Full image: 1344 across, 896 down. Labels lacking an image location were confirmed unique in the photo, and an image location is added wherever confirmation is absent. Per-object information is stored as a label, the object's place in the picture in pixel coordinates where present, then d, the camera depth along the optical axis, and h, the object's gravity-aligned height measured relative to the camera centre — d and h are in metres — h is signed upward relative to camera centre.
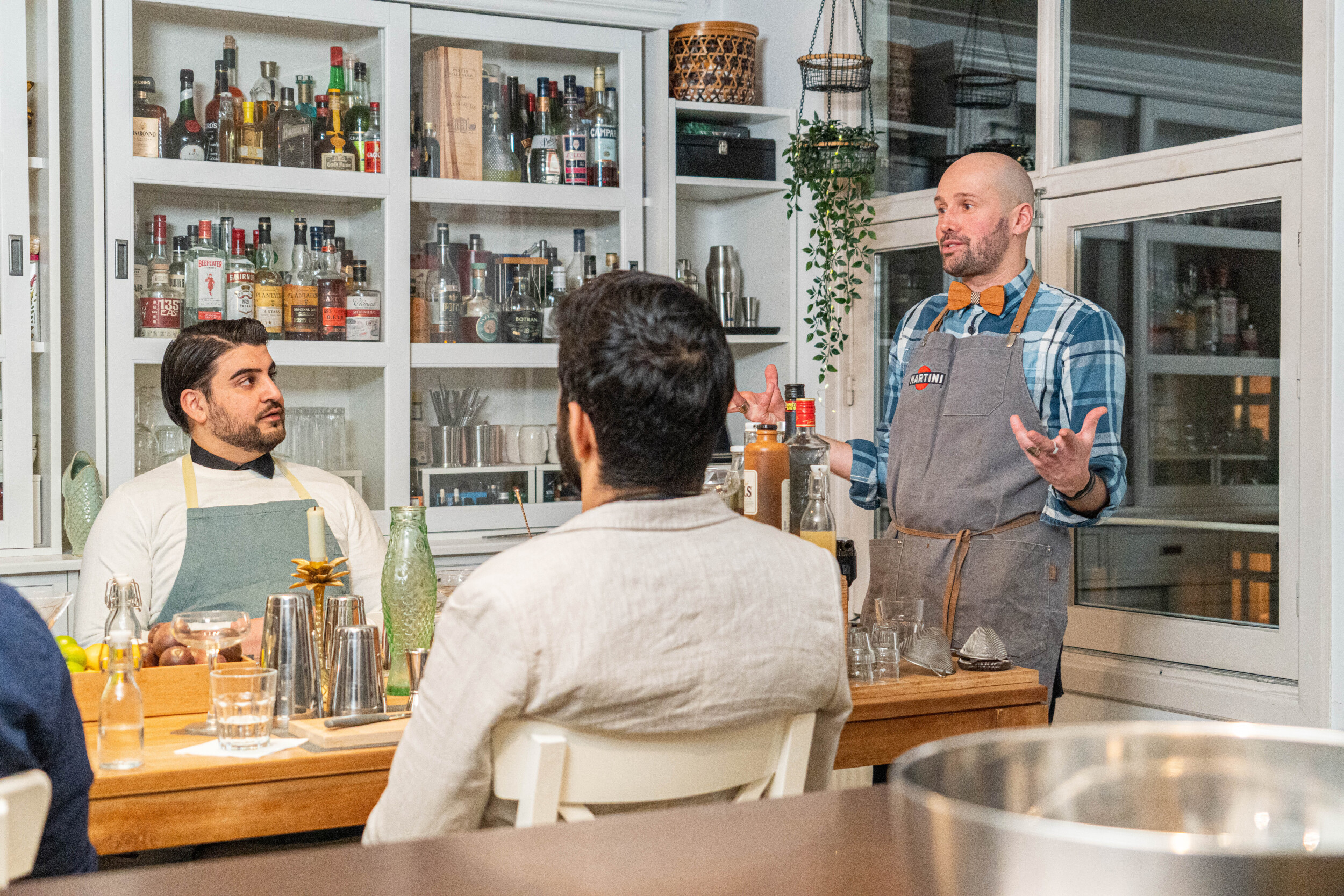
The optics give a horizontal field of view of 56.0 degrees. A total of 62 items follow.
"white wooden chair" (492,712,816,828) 1.17 -0.35
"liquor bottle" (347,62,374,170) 3.53 +0.79
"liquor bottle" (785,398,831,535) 2.05 -0.10
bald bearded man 2.38 -0.07
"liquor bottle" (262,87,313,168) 3.46 +0.72
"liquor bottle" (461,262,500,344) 3.71 +0.24
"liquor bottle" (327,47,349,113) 3.51 +0.86
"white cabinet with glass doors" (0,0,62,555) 3.06 +0.29
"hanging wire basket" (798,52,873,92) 3.62 +0.95
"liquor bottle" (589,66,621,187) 3.83 +0.78
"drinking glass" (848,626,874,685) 1.87 -0.39
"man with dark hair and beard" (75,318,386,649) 2.71 -0.24
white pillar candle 1.86 -0.20
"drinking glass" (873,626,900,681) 1.87 -0.38
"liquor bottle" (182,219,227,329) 3.35 +0.30
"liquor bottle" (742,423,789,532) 1.96 -0.12
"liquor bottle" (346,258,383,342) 3.52 +0.24
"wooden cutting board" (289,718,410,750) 1.51 -0.41
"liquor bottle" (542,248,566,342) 3.83 +0.34
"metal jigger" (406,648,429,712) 1.69 -0.36
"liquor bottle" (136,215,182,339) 3.25 +0.24
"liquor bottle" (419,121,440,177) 3.62 +0.71
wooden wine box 3.62 +0.85
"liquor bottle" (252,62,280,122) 3.50 +0.87
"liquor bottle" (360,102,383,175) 3.53 +0.70
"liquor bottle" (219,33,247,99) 3.44 +0.93
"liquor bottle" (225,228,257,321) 3.38 +0.30
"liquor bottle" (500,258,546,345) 3.77 +0.26
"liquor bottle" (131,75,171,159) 3.24 +0.71
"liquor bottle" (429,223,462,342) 3.67 +0.29
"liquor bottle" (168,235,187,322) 3.34 +0.34
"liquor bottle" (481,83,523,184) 3.74 +0.74
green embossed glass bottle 1.77 -0.26
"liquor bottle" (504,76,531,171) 3.78 +0.83
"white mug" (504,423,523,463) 3.81 -0.14
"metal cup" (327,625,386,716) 1.62 -0.36
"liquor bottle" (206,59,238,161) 3.39 +0.74
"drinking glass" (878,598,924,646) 1.98 -0.34
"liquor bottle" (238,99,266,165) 3.40 +0.70
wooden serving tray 1.68 -0.39
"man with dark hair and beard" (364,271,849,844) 1.18 -0.20
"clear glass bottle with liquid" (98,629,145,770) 1.44 -0.36
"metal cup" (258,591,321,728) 1.63 -0.33
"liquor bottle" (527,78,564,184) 3.76 +0.74
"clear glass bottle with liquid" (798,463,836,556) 1.96 -0.19
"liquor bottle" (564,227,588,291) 3.89 +0.41
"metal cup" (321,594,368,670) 1.69 -0.29
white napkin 1.48 -0.42
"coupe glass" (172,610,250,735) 1.70 -0.31
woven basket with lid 3.84 +1.04
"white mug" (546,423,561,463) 3.82 -0.16
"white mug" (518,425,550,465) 3.82 -0.14
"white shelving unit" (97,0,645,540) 3.21 +0.57
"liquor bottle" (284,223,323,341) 3.48 +0.25
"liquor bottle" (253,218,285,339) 3.42 +0.29
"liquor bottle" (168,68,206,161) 3.33 +0.71
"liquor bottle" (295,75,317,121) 3.53 +0.85
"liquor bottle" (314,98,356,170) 3.50 +0.70
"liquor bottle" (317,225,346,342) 3.52 +0.29
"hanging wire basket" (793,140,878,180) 3.64 +0.70
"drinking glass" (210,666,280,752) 1.49 -0.37
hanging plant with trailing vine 3.64 +0.56
